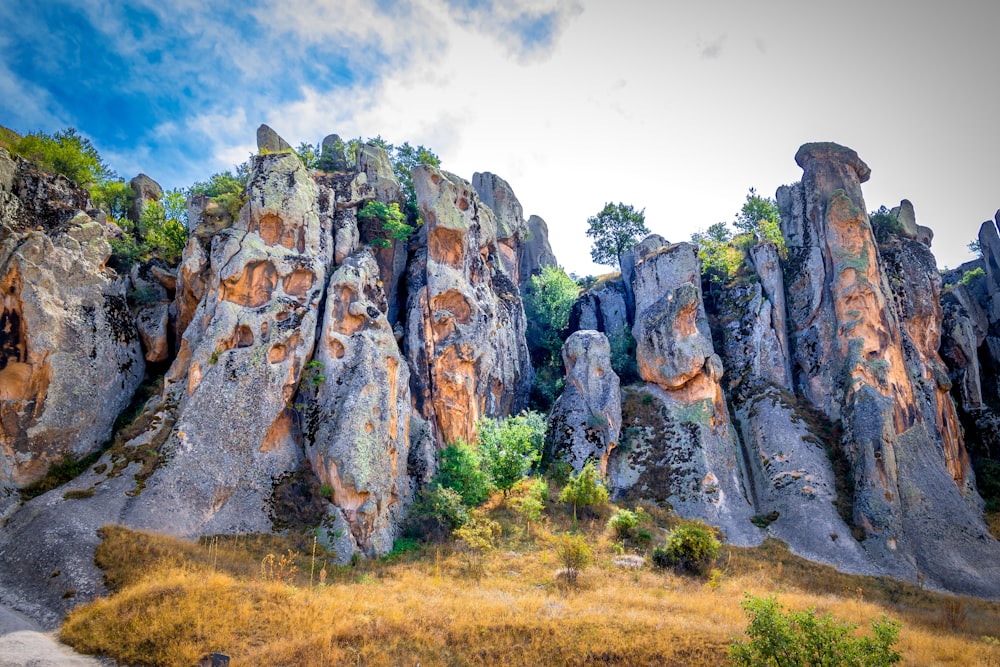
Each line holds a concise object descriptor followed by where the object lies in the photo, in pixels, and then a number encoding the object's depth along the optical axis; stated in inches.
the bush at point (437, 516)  823.1
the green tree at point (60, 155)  1053.8
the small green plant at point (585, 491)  933.8
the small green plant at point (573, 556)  684.7
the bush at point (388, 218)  1165.7
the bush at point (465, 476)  918.5
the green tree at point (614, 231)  1939.0
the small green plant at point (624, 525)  872.9
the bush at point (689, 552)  765.9
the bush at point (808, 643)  339.0
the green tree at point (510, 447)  975.0
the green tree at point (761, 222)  1369.3
